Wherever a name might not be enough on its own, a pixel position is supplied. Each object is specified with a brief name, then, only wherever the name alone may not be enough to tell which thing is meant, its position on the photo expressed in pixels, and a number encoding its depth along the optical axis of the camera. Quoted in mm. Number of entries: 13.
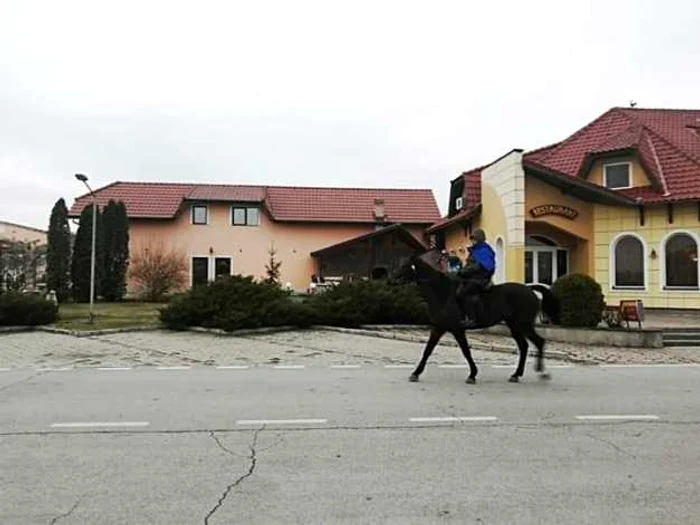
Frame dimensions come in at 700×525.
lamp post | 20688
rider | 10039
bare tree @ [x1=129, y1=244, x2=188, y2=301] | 36094
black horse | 9945
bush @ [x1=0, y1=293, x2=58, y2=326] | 19219
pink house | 39344
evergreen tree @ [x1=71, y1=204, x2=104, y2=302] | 34562
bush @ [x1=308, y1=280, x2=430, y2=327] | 18609
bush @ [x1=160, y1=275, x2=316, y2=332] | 17812
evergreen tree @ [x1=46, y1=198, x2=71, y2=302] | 33906
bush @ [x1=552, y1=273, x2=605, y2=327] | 16000
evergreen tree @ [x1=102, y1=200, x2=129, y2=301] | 35219
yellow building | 21938
